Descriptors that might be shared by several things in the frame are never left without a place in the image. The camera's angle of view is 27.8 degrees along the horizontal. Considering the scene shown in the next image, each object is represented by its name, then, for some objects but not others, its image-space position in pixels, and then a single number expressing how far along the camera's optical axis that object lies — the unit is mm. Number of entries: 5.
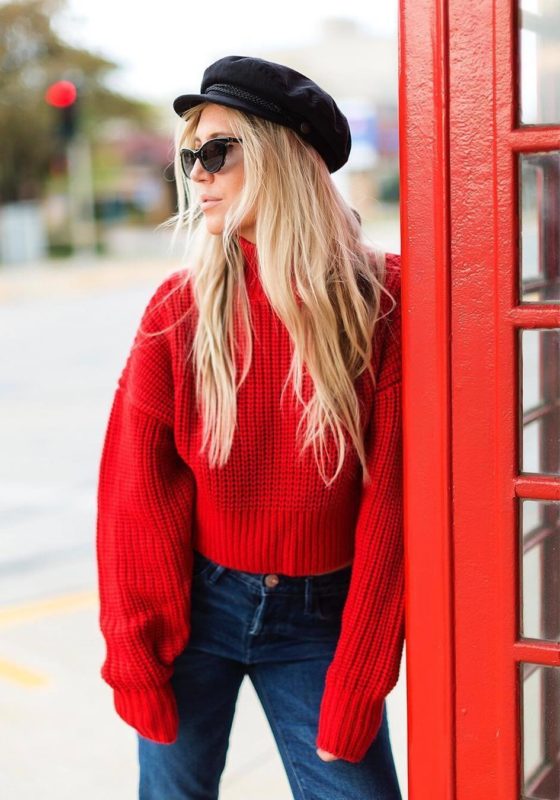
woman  1801
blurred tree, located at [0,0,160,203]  30125
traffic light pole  29203
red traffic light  23625
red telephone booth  1519
